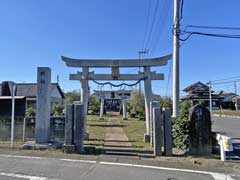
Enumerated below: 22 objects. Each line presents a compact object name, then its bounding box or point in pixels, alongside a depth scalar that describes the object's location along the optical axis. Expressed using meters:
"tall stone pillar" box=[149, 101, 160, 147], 7.82
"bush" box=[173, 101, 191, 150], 6.64
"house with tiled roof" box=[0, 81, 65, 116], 9.64
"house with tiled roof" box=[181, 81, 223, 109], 46.69
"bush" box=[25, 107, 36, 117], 12.23
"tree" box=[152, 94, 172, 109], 16.26
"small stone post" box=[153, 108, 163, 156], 6.21
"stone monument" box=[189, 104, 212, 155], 6.41
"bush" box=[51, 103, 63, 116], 16.77
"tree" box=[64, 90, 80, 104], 26.86
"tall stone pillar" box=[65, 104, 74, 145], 6.49
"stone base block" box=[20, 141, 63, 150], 6.83
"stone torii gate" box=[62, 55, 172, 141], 9.49
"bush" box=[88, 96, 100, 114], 36.20
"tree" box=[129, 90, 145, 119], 23.03
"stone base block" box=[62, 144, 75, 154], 6.34
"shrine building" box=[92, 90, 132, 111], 52.42
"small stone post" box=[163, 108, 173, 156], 6.24
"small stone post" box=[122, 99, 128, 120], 24.57
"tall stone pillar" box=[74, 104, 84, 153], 6.45
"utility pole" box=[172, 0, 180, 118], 7.97
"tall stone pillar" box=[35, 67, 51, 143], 7.30
